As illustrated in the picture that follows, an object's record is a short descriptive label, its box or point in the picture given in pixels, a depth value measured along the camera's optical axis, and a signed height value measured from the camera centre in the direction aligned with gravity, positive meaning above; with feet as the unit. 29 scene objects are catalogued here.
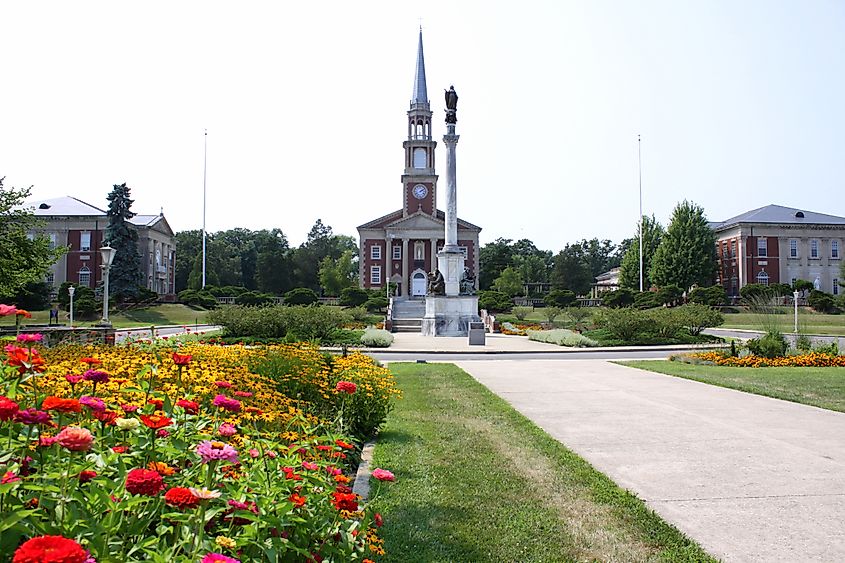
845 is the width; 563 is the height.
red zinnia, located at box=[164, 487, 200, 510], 6.79 -2.02
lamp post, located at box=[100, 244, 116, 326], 79.05 +5.60
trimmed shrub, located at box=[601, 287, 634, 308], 194.70 +2.13
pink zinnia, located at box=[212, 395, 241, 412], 11.34 -1.72
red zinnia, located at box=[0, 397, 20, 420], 7.54 -1.23
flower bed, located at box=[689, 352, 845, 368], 60.75 -4.99
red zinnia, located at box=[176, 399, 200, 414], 10.91 -1.70
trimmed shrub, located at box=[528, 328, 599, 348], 90.38 -4.62
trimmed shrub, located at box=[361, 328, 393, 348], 87.45 -4.72
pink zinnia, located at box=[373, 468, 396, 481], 10.48 -2.72
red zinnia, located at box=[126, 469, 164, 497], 6.79 -1.87
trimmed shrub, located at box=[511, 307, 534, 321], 158.80 -1.69
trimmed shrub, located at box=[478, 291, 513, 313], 175.63 +0.87
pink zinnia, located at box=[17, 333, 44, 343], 12.66 -0.69
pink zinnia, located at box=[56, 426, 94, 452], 7.02 -1.47
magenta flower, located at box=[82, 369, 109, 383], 10.88 -1.22
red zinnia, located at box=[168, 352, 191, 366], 12.87 -1.10
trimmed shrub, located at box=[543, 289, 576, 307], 200.36 +2.37
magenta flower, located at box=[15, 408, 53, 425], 8.23 -1.46
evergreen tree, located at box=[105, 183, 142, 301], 192.44 +17.23
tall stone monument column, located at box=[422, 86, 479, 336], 121.60 +1.69
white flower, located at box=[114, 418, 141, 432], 9.29 -1.72
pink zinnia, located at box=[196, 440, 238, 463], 7.97 -1.84
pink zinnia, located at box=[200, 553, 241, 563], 6.25 -2.44
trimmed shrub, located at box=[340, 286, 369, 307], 191.21 +2.11
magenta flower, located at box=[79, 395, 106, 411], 9.70 -1.49
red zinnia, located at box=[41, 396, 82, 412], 8.37 -1.31
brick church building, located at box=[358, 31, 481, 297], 241.55 +27.28
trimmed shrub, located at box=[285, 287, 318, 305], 183.11 +1.96
